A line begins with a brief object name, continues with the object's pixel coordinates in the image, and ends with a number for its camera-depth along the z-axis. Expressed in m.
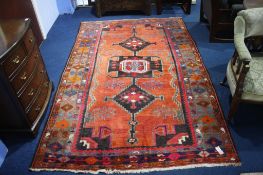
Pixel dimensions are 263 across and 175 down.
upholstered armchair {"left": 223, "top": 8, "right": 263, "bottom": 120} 1.97
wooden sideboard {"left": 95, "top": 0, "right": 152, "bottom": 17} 4.29
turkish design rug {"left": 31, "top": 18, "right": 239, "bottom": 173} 2.04
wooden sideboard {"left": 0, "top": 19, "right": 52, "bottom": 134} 1.87
